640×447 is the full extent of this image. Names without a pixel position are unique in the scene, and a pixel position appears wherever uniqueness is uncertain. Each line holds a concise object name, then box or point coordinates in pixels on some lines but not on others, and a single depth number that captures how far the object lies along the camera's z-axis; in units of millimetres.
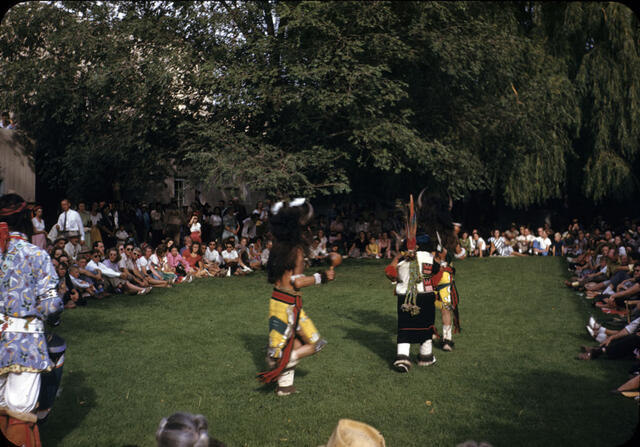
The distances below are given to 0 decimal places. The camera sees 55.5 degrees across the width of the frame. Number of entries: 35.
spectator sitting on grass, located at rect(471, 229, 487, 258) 23562
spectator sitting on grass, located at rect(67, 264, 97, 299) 12586
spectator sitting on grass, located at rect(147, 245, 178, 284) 15266
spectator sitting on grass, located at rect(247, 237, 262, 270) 18656
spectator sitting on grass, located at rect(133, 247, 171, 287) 14727
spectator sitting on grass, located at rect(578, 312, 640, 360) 7961
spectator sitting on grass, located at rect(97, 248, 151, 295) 13578
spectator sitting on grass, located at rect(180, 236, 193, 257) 16766
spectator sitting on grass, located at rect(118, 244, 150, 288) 14180
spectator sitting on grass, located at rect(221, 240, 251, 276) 17719
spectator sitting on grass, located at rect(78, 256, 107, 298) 13094
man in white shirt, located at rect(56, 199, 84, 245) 14469
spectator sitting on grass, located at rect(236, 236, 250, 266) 18422
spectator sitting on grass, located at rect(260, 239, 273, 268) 18625
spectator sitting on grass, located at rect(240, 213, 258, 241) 20062
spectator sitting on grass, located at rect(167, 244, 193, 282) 16062
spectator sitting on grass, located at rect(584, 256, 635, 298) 12023
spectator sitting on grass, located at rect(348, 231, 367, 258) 22873
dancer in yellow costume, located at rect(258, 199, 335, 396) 6594
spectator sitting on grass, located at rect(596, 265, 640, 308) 10771
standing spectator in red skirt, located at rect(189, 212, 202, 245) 18472
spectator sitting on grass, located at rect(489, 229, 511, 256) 24225
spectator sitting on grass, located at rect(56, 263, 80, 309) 11898
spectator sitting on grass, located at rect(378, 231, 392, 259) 22828
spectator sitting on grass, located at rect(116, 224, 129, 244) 17109
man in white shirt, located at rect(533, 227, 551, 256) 24422
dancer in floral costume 4441
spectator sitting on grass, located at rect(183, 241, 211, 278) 16734
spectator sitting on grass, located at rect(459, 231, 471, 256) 22875
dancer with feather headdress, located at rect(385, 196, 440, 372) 7703
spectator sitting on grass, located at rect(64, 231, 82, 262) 14156
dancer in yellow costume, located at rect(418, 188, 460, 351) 8672
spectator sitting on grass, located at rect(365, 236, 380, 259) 22703
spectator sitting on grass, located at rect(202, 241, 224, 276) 17250
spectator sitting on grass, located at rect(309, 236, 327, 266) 20136
